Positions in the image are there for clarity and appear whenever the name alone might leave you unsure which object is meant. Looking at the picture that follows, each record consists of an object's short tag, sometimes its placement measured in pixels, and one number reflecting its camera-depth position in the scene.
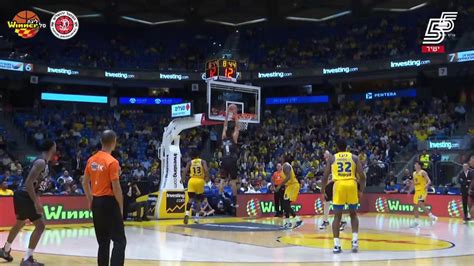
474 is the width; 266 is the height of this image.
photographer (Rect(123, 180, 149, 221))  18.09
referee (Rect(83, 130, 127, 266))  6.87
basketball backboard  19.59
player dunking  15.29
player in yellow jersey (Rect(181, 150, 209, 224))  17.69
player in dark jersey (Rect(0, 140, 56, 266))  8.77
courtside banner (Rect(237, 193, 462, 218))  21.31
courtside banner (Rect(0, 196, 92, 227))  15.84
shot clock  25.27
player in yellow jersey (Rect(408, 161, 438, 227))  18.94
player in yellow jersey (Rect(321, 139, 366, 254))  11.17
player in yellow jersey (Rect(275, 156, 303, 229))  17.12
